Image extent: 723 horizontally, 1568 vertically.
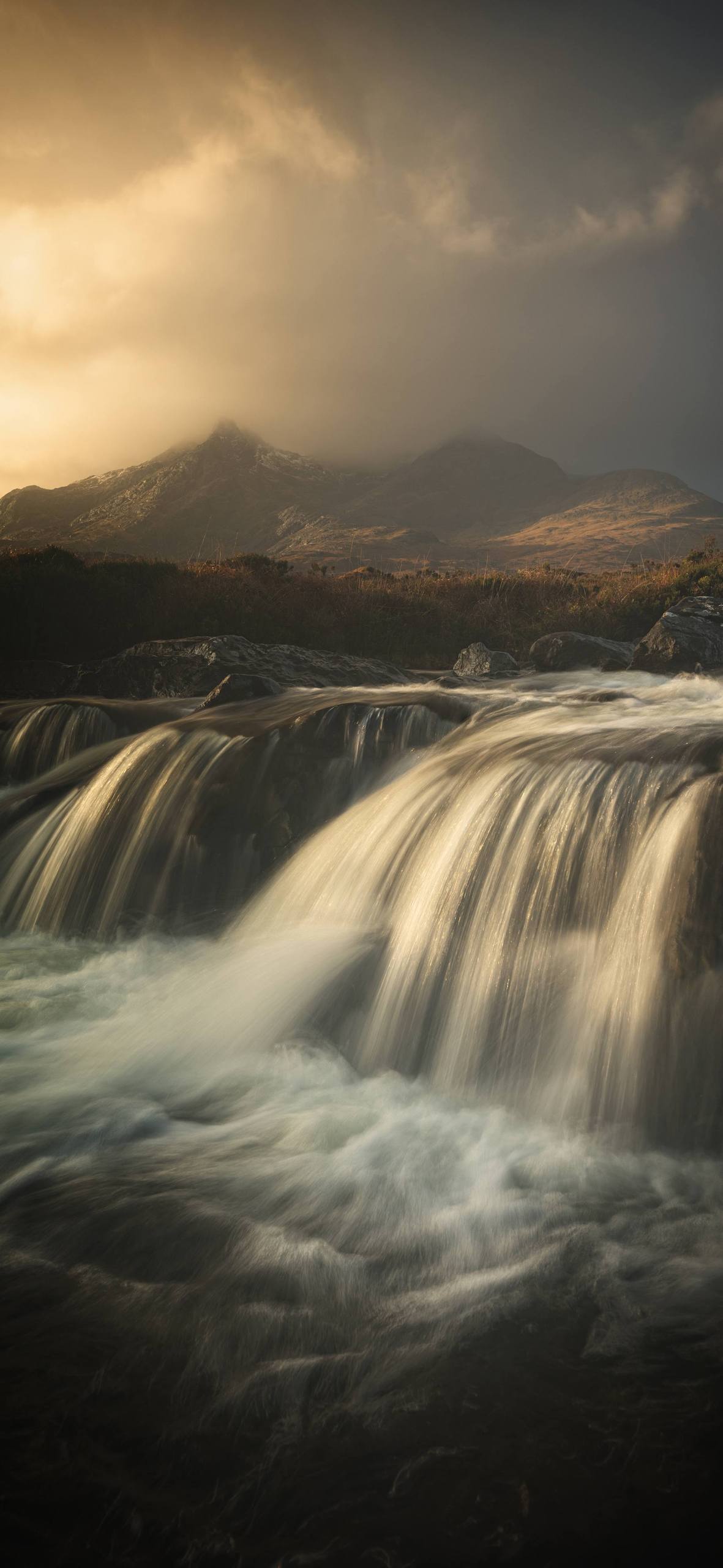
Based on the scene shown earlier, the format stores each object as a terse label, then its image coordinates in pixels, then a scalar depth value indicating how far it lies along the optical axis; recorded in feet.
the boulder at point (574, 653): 58.90
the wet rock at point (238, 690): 46.14
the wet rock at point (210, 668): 55.21
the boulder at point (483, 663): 60.42
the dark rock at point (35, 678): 61.00
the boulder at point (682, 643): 52.70
